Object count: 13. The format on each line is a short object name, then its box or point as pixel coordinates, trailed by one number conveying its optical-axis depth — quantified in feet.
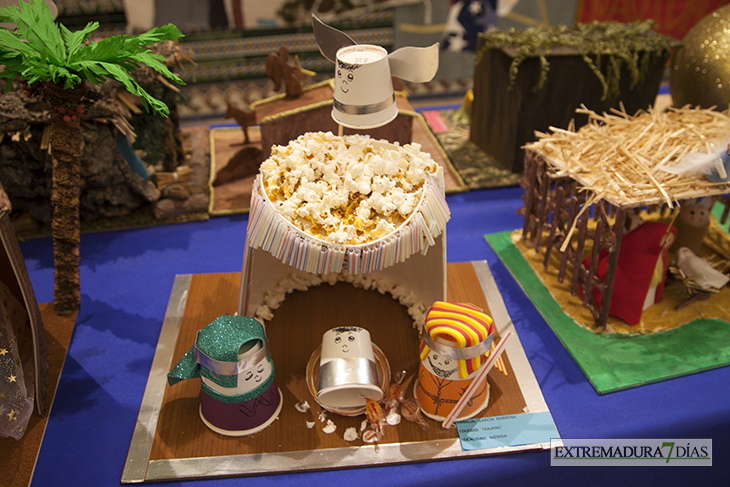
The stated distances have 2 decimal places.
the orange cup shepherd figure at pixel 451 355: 1.37
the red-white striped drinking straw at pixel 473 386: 1.38
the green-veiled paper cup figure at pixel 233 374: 1.35
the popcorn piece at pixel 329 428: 1.48
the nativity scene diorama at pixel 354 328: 1.39
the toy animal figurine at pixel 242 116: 2.69
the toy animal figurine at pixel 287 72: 2.51
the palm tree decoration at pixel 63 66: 1.44
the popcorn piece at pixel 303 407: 1.54
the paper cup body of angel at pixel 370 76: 1.38
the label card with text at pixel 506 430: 1.46
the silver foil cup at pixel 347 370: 1.39
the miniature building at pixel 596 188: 1.65
